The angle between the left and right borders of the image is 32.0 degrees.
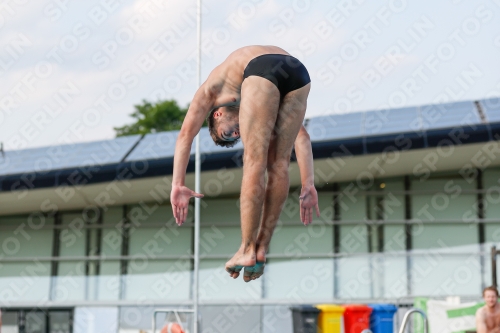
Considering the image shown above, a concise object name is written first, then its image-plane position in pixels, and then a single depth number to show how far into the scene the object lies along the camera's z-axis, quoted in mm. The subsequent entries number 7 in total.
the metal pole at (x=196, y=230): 15039
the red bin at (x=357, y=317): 15555
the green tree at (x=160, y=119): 48312
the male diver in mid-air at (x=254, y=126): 5508
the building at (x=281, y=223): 18438
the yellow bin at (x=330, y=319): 15391
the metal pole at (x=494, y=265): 17219
